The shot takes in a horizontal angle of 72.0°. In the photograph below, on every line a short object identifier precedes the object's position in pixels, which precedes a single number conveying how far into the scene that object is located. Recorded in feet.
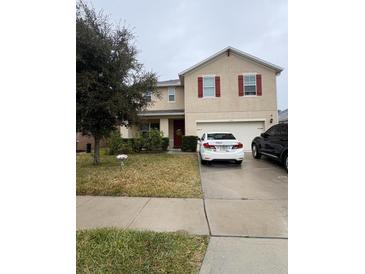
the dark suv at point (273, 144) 30.86
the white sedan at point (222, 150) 34.50
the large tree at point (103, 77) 30.40
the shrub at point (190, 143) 53.67
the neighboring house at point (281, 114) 78.52
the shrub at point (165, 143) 55.81
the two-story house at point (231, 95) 55.83
